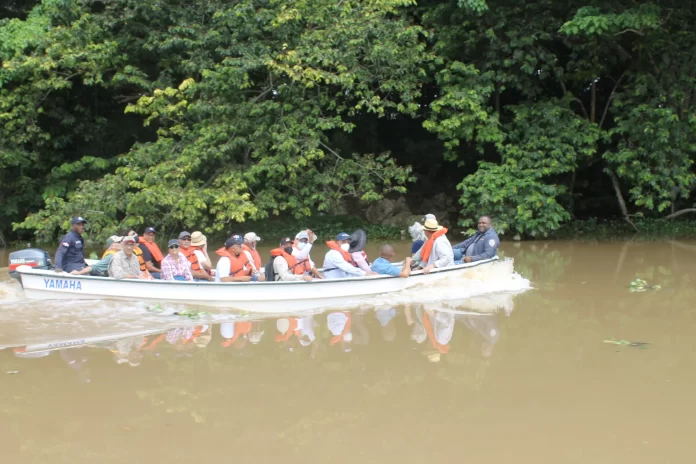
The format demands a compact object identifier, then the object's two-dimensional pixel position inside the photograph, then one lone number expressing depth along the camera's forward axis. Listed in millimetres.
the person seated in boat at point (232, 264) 9727
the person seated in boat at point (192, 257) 10145
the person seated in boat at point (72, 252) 9969
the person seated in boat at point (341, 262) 10125
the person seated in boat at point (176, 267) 9906
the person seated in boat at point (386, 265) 10238
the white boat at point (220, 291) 9617
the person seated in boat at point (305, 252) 10203
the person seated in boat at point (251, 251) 10117
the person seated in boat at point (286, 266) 9945
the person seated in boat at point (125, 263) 9711
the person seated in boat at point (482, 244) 11188
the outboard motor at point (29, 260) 10391
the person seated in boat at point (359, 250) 10180
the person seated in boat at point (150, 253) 10492
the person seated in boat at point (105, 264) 10219
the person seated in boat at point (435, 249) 10602
